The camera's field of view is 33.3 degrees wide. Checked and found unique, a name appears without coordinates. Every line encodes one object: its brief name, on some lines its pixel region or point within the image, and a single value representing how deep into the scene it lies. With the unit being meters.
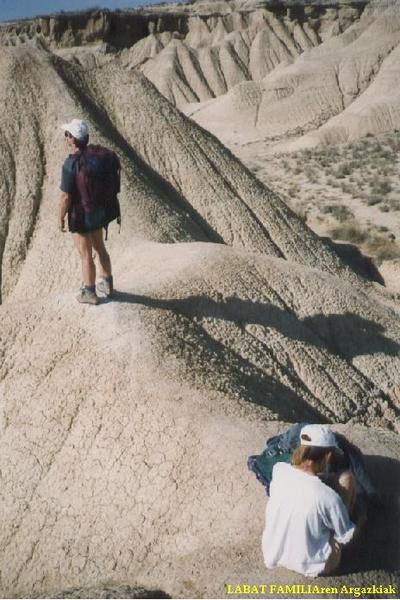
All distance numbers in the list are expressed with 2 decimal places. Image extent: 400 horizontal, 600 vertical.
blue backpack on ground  3.69
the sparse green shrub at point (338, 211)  18.12
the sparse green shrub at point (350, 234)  15.97
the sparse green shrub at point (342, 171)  23.35
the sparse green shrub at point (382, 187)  20.39
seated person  3.19
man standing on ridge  4.87
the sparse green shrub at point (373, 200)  19.41
